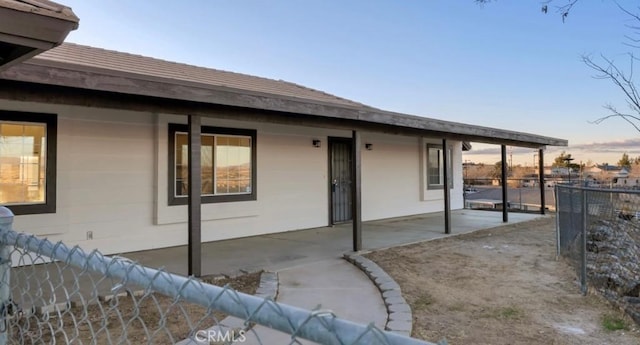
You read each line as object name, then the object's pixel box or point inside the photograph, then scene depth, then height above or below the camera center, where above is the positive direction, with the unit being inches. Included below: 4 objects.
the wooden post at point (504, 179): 381.1 +1.1
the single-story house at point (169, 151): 175.5 +21.2
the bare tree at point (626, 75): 181.2 +52.1
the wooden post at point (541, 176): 462.6 +4.5
